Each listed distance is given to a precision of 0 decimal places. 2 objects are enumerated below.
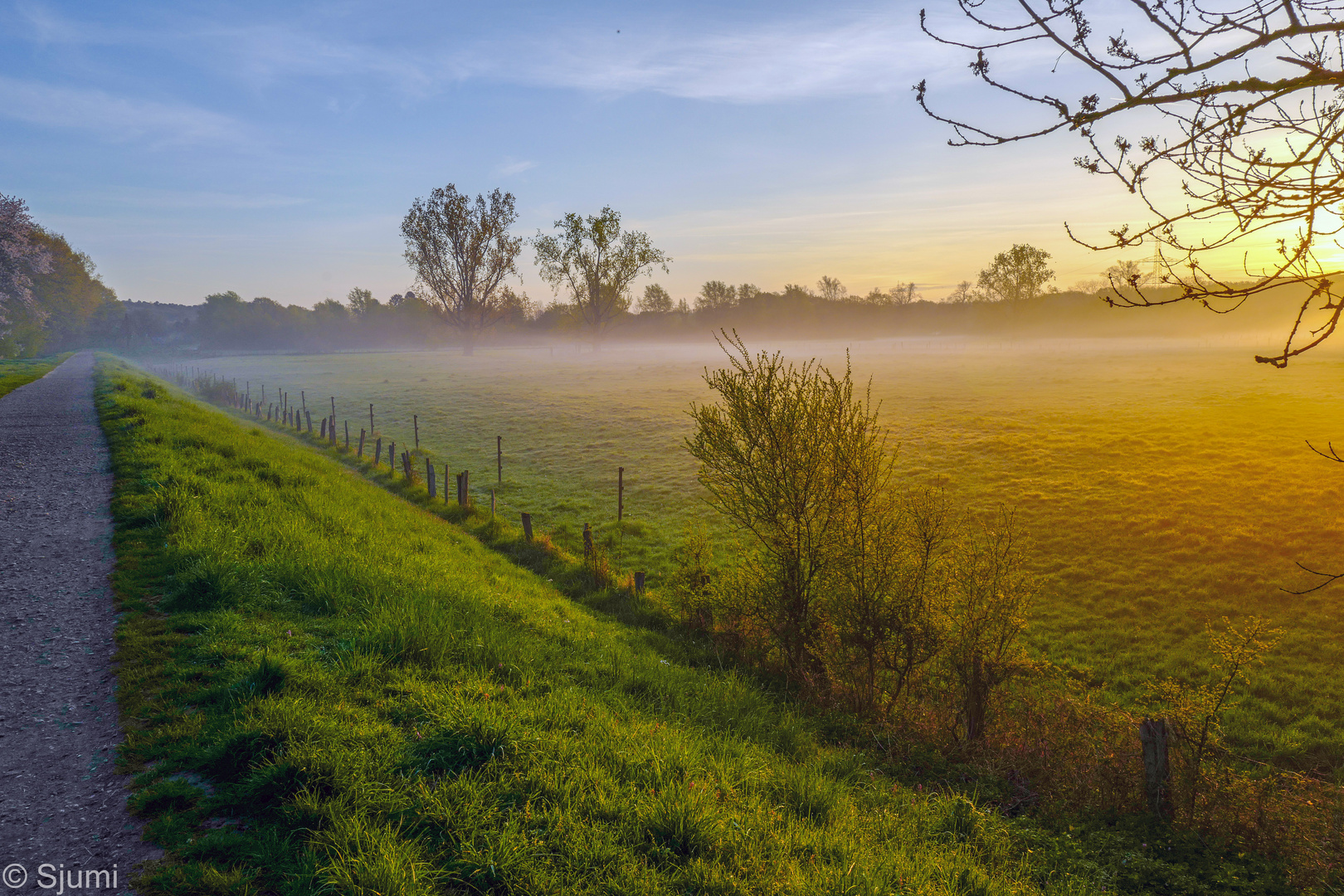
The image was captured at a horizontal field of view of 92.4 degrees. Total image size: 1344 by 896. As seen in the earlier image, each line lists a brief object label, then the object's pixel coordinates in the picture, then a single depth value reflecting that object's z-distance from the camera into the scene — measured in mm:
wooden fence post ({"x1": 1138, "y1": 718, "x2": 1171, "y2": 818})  7500
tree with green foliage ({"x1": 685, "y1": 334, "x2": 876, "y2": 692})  10594
